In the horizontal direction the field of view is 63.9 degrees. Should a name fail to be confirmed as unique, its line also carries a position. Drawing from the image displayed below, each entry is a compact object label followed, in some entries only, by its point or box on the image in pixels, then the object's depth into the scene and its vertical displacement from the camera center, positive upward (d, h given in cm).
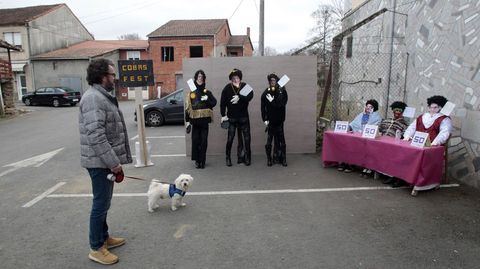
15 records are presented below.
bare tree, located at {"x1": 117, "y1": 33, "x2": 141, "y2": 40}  6754 +703
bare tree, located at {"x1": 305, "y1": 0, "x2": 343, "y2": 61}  3078 +471
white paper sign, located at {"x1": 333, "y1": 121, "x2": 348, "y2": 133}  705 -92
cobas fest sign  752 +8
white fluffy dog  509 -152
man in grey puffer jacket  352 -62
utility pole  1692 +218
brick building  3766 +276
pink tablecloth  546 -125
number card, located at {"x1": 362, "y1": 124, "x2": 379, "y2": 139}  634 -91
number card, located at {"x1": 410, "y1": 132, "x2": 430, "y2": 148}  544 -90
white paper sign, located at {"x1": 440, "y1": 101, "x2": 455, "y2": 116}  560 -46
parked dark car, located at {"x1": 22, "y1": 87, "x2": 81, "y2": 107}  2756 -150
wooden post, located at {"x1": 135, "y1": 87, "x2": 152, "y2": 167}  773 -108
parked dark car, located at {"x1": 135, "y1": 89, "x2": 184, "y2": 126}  1434 -133
